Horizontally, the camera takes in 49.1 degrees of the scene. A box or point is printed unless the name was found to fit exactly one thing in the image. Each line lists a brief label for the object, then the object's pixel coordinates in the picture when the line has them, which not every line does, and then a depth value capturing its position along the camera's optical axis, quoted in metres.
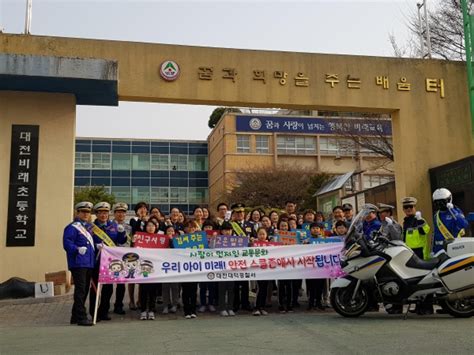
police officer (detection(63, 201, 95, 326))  7.61
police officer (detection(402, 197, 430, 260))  8.55
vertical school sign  11.11
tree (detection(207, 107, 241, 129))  65.07
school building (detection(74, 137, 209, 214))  59.53
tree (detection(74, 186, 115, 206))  41.56
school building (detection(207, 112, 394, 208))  57.81
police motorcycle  7.16
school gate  11.08
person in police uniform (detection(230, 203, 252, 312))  8.78
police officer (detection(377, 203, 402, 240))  7.88
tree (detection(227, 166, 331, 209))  42.47
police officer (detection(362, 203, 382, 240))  7.86
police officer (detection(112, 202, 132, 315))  8.56
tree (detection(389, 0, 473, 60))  19.77
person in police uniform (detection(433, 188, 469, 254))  7.96
